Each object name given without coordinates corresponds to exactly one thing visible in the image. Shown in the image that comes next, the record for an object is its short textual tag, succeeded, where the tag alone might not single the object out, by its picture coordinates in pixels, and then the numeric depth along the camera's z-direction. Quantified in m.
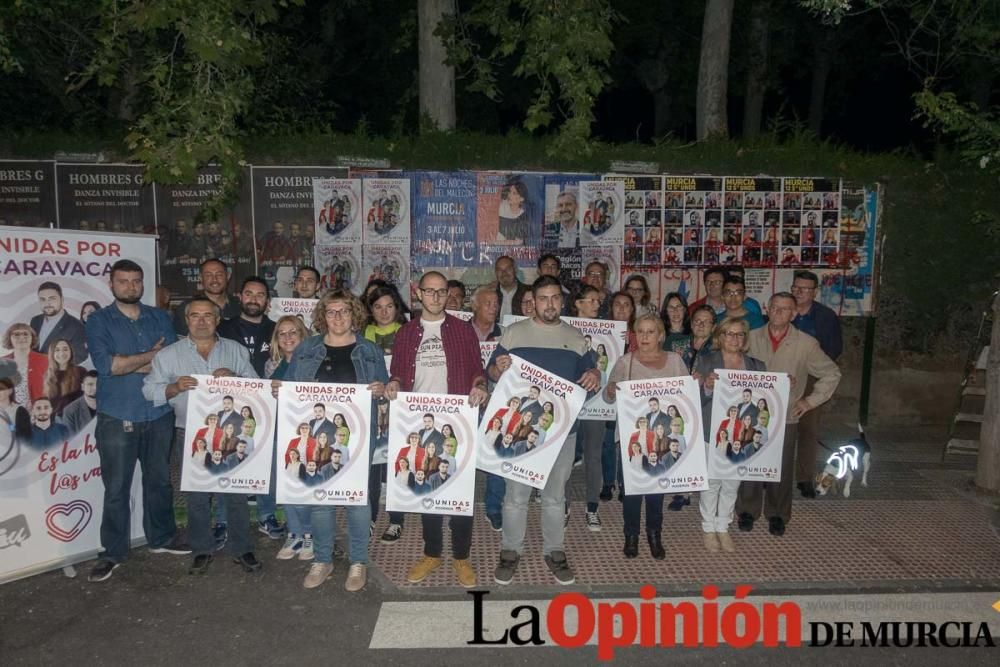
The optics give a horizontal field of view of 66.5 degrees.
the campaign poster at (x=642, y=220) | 9.60
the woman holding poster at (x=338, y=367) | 5.29
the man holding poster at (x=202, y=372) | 5.37
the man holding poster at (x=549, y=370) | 5.37
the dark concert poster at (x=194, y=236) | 9.12
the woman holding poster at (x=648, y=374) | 5.79
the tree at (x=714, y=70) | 12.34
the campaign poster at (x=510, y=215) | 9.41
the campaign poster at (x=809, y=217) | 9.84
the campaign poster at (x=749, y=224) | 9.77
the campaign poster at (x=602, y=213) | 9.50
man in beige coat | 6.30
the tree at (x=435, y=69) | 10.87
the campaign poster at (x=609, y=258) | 9.52
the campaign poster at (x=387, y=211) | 9.27
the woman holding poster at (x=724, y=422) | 5.99
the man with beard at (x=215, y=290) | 6.49
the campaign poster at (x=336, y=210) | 9.23
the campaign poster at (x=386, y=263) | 9.34
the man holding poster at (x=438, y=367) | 5.38
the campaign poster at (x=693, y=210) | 9.68
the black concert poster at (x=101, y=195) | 9.04
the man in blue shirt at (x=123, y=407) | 5.35
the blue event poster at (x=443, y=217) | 9.36
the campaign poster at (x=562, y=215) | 9.47
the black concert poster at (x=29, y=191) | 9.00
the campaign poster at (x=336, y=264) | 9.27
